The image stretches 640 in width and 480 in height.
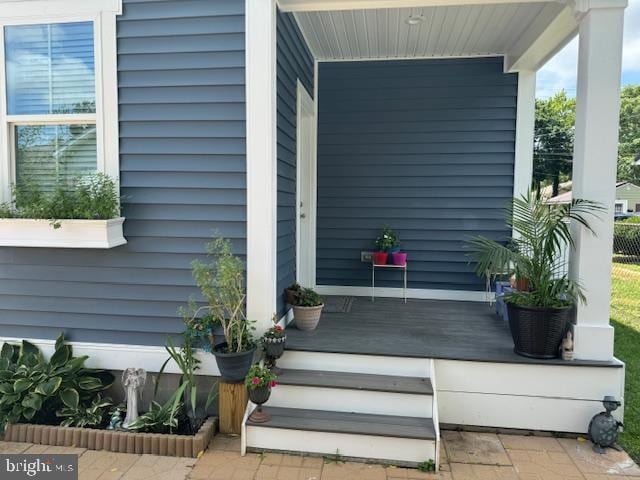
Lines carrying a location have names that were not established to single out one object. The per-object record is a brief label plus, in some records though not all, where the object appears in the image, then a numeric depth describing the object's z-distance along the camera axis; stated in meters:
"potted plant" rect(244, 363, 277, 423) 2.50
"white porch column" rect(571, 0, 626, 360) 2.64
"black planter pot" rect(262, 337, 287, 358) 2.76
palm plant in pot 2.73
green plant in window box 2.79
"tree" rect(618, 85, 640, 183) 22.52
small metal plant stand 4.43
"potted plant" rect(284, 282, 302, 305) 3.36
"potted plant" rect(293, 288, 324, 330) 3.28
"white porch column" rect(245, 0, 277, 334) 2.79
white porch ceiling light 3.56
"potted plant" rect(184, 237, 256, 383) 2.64
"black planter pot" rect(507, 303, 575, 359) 2.72
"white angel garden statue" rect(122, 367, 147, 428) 2.75
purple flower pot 4.41
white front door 4.40
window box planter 2.79
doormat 4.04
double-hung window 2.96
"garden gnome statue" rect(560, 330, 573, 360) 2.73
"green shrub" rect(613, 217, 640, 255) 10.93
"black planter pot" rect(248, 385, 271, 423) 2.52
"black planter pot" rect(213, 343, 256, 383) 2.63
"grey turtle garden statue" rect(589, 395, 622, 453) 2.54
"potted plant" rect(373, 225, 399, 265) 4.43
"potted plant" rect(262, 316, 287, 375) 2.76
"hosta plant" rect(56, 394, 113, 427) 2.75
